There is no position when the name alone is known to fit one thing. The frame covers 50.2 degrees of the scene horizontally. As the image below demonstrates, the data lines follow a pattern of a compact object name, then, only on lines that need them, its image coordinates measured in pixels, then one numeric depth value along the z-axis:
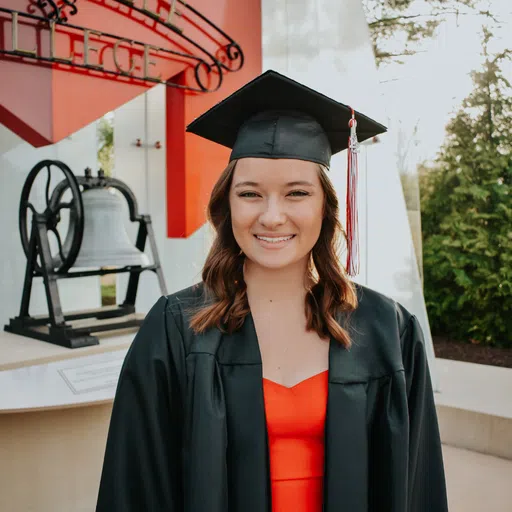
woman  1.14
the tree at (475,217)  4.66
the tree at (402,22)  5.02
